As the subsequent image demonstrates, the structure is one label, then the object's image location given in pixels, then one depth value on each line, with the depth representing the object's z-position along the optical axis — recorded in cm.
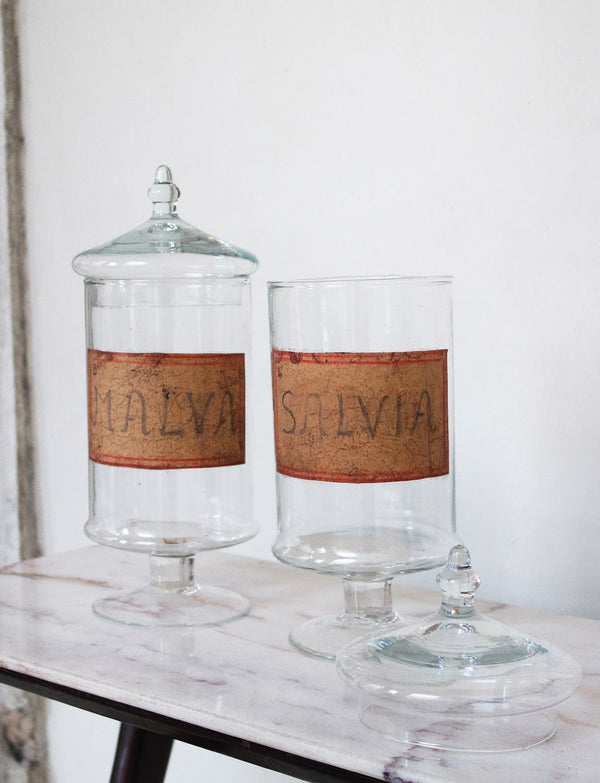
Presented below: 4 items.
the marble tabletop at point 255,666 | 46
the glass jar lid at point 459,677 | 45
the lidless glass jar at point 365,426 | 61
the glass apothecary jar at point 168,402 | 70
